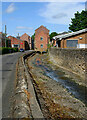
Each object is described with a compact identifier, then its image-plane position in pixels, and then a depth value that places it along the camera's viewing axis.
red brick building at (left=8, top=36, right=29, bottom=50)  85.88
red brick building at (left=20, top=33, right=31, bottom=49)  106.44
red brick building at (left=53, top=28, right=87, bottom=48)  26.53
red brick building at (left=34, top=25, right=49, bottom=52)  75.88
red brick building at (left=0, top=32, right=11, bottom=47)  65.00
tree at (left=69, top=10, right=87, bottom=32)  57.69
